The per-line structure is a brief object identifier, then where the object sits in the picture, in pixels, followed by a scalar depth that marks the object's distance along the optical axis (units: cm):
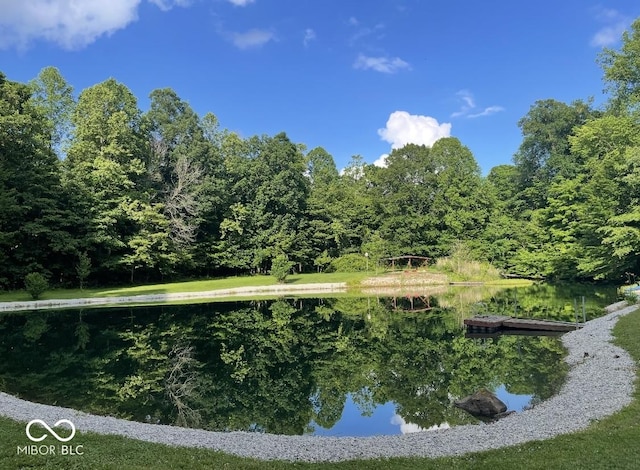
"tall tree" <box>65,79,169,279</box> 3841
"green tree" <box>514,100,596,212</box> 5084
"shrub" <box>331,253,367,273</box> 4994
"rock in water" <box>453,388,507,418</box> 936
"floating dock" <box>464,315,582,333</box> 1731
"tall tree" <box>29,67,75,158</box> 4538
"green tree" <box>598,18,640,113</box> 3042
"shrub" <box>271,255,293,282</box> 4038
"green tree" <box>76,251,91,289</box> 3428
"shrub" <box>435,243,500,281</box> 4291
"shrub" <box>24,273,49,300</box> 2975
